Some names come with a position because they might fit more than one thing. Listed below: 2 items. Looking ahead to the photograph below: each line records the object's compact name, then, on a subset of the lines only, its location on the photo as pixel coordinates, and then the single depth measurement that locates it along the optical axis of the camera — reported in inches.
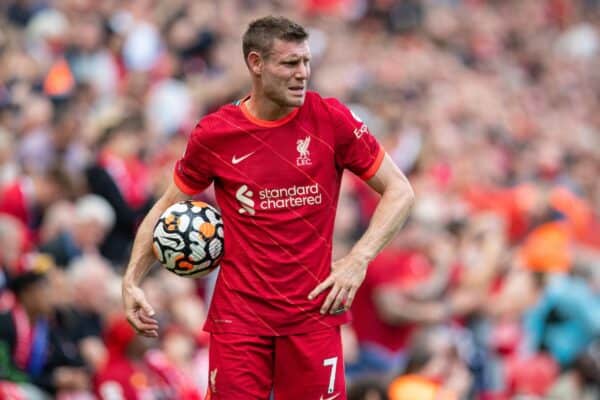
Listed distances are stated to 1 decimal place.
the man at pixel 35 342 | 756.6
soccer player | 584.7
